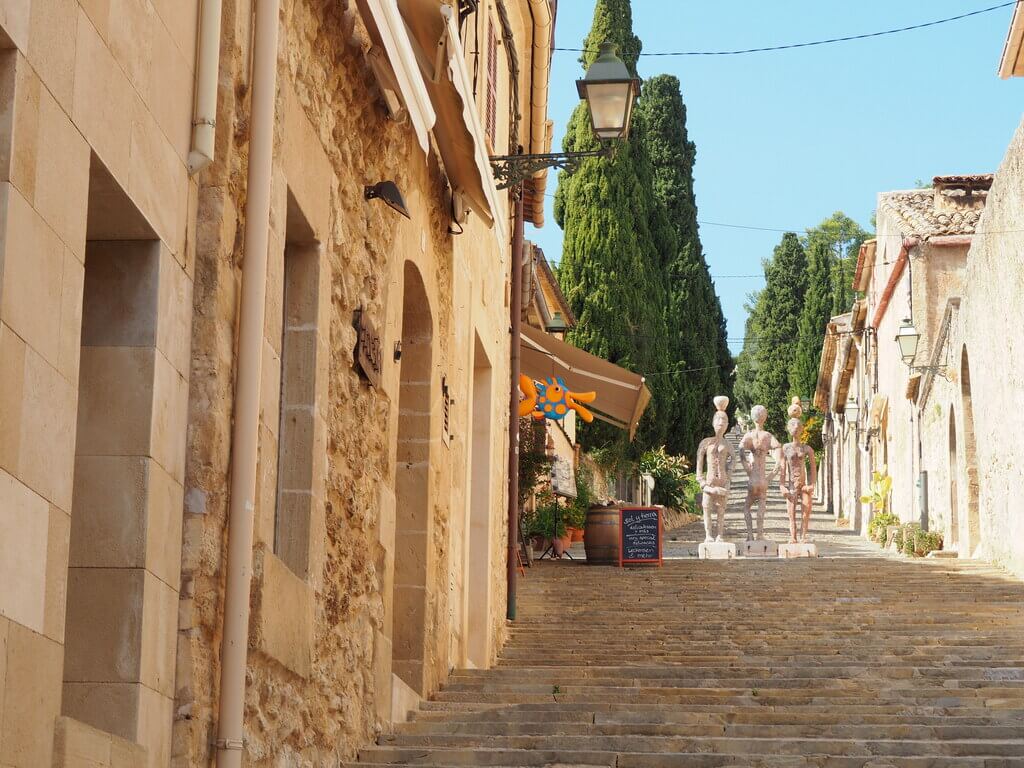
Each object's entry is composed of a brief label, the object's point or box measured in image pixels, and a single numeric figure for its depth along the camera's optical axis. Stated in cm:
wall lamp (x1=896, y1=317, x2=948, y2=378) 2295
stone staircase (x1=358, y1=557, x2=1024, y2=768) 766
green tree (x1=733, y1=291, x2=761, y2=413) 6267
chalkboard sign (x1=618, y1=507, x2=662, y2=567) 1858
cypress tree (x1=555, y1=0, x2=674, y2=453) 3712
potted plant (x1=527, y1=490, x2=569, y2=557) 2062
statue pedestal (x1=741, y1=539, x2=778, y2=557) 2109
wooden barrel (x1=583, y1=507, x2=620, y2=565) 1914
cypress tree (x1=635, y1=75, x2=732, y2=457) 3927
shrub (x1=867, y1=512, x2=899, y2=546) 2641
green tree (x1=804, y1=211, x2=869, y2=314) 6310
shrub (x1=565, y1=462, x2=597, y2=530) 2114
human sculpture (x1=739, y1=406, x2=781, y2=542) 2017
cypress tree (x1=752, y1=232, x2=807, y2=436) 5588
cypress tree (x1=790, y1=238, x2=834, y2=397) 5431
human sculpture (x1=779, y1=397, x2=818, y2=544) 2156
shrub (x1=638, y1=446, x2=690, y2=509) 3575
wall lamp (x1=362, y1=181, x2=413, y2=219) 744
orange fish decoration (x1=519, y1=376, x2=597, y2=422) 1853
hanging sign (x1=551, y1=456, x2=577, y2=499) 2514
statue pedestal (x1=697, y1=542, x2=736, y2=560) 2070
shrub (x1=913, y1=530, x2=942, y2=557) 2138
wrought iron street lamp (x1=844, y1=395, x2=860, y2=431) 3906
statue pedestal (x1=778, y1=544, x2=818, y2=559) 2073
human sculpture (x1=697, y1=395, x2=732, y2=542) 2055
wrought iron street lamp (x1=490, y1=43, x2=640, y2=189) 1069
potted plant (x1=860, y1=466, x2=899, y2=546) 2900
